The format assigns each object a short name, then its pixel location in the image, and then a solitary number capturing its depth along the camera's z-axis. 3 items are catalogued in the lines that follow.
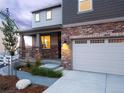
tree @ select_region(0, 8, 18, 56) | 7.74
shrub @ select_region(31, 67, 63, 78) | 5.81
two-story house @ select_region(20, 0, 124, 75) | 5.62
